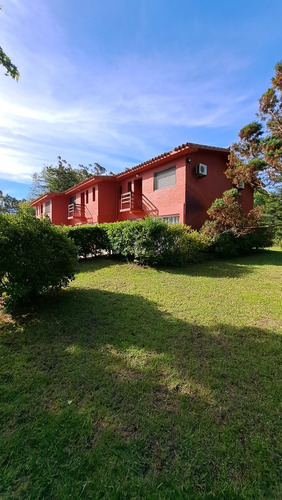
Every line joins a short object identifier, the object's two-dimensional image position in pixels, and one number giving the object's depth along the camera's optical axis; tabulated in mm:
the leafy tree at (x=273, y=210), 7262
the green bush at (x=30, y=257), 3779
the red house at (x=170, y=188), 10812
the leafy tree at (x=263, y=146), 6117
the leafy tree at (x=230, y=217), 8523
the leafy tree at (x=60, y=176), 38125
